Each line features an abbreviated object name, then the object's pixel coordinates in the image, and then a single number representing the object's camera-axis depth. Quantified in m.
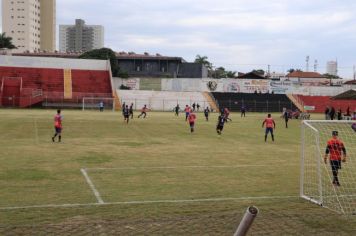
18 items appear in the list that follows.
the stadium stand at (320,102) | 75.12
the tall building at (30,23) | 161.12
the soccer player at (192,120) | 32.11
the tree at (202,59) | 139.88
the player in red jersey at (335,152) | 13.55
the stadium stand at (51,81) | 64.25
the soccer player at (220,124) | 30.83
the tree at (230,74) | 139.98
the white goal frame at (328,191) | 11.11
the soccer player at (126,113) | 39.32
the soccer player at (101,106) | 61.57
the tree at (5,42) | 102.49
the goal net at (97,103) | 65.44
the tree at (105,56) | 95.06
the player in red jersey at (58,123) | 24.39
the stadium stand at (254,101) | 74.25
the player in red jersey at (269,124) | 26.72
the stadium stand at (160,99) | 71.50
